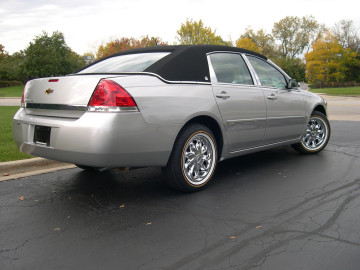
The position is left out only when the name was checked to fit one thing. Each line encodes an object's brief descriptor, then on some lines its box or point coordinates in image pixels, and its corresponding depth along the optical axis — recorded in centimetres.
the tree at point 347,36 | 6356
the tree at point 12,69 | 5422
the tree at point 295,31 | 8150
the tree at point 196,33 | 4856
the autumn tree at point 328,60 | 5116
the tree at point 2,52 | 6220
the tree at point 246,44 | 6069
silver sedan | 350
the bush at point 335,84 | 5444
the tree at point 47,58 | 5038
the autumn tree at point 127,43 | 4697
